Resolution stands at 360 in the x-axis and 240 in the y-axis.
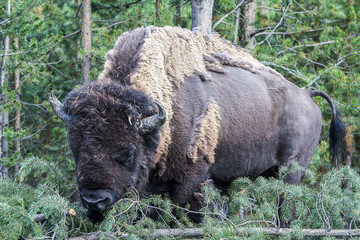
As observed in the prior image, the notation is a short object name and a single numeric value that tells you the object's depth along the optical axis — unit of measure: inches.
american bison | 373.1
